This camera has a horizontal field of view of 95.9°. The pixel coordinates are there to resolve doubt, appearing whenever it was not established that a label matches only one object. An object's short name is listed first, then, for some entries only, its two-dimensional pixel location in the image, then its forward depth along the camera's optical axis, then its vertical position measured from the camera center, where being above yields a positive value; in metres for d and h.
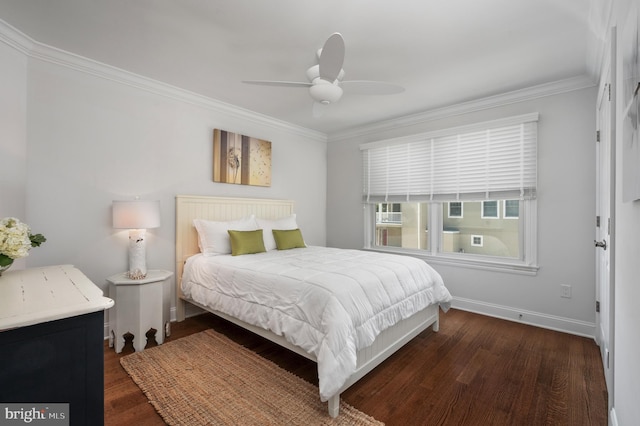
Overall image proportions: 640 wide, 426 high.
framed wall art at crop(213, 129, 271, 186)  3.68 +0.74
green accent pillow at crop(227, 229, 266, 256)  3.19 -0.32
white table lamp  2.59 -0.08
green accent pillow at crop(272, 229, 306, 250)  3.69 -0.32
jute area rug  1.71 -1.20
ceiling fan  1.72 +0.96
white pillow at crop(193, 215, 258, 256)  3.22 -0.26
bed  1.80 -0.65
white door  1.63 -0.07
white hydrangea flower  1.49 -0.14
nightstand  2.47 -0.84
